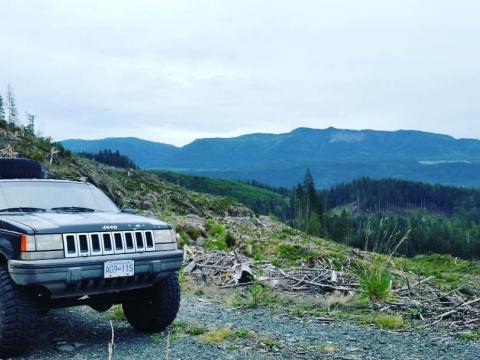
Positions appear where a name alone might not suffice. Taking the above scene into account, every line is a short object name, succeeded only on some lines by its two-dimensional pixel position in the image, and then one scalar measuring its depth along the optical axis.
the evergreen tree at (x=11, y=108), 86.25
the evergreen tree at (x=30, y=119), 70.30
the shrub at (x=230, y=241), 16.81
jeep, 5.72
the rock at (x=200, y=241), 16.22
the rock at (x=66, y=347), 6.48
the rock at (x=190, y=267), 12.67
